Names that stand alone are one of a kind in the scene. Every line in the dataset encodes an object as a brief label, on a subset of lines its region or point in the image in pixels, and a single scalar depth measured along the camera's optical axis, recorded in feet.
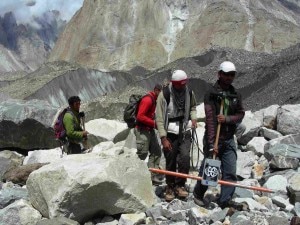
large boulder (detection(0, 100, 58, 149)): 44.55
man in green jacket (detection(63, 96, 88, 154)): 27.02
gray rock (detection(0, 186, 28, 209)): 25.16
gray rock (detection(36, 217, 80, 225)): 21.12
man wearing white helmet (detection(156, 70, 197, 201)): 23.68
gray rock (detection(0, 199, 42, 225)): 22.72
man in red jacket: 26.02
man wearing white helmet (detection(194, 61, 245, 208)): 22.18
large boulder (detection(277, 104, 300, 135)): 34.27
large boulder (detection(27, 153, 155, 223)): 21.84
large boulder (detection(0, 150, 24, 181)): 39.34
